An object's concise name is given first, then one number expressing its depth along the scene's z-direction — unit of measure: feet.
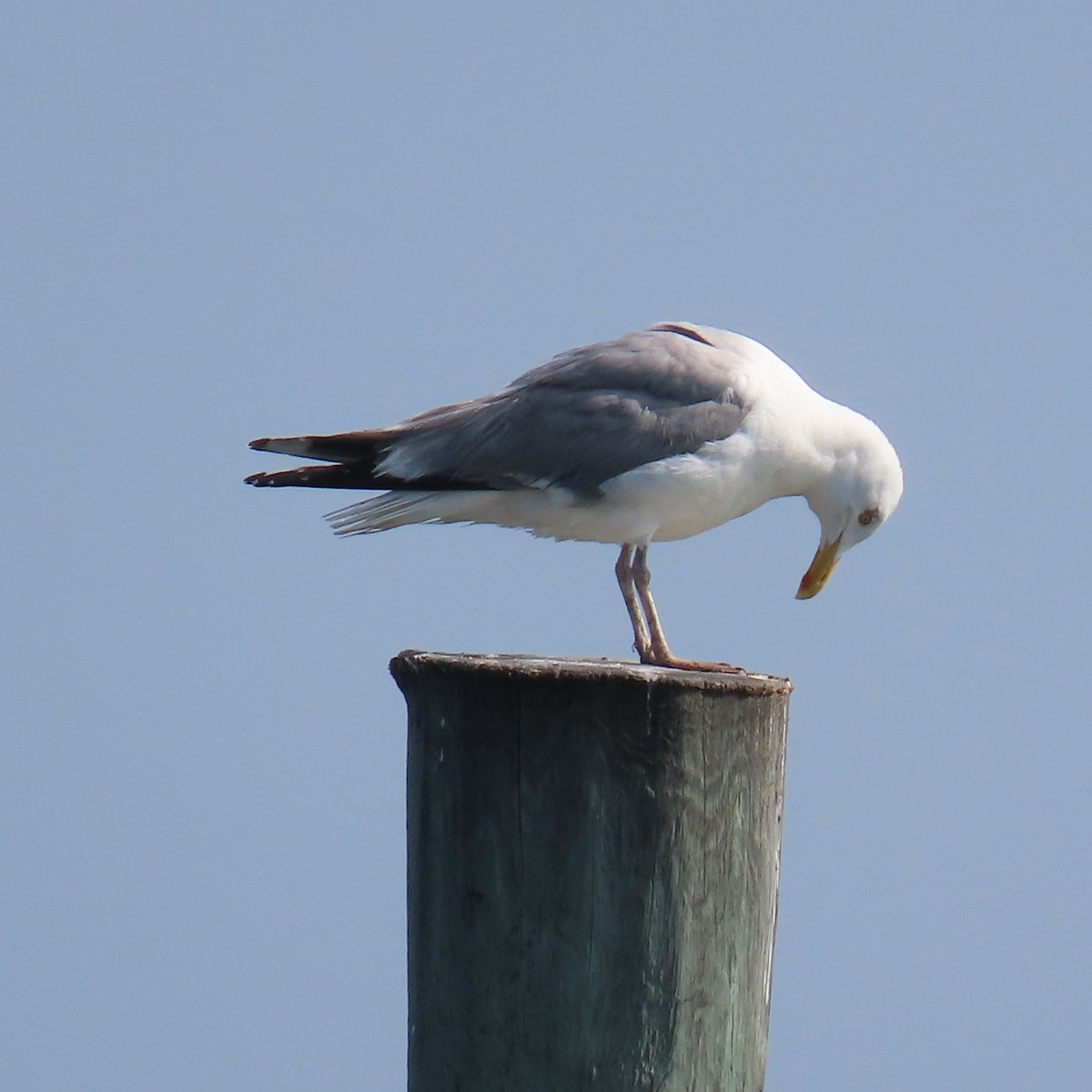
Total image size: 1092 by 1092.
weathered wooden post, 27.17
